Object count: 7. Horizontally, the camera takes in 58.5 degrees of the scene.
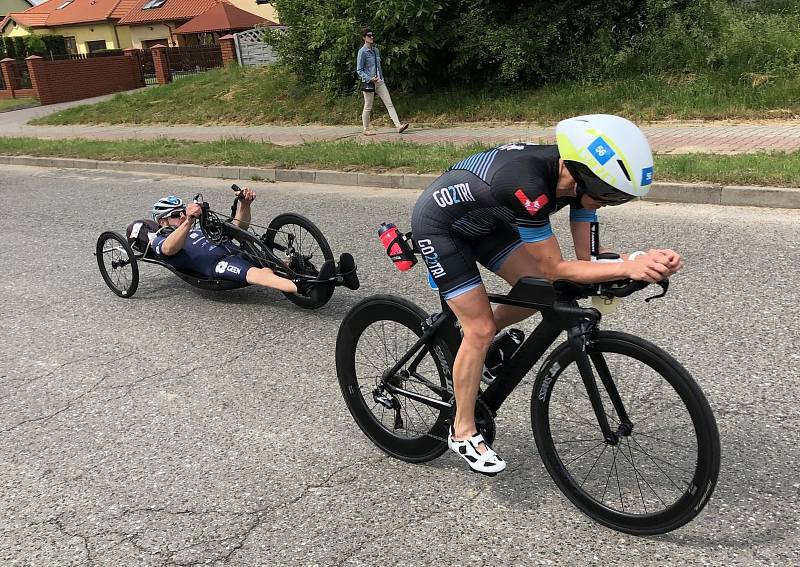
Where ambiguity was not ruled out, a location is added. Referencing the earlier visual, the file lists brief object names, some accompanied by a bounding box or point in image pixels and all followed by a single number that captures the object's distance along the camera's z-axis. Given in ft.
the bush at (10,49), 136.09
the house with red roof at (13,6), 218.38
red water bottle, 10.44
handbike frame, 18.42
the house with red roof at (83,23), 167.02
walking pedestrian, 46.85
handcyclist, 18.63
